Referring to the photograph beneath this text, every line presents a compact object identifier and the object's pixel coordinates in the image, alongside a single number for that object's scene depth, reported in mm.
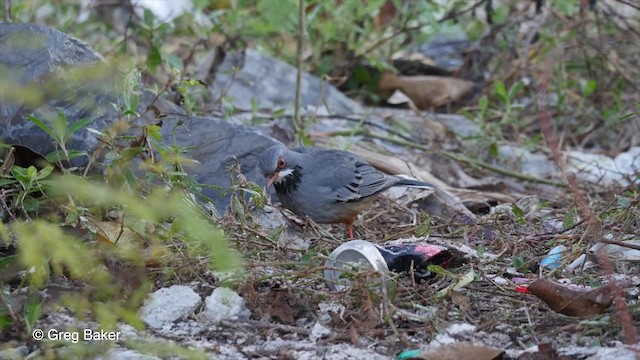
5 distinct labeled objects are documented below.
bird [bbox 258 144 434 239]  10383
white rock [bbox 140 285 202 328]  7125
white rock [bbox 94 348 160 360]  6371
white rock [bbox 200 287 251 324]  7173
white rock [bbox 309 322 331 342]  6917
